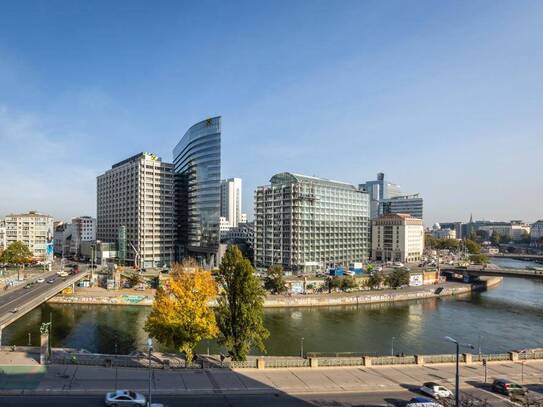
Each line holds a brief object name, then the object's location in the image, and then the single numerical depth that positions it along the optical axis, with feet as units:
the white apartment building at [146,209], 410.52
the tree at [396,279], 312.71
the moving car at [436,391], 90.12
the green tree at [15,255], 363.15
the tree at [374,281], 306.14
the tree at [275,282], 275.39
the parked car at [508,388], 92.53
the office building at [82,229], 546.26
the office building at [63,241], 543.39
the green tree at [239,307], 119.75
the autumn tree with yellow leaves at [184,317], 118.62
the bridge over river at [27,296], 169.68
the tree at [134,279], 293.02
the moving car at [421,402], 80.53
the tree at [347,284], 292.61
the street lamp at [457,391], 74.02
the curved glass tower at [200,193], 403.13
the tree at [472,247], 578.99
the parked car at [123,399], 79.10
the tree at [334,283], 291.38
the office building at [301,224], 357.41
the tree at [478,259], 448.37
